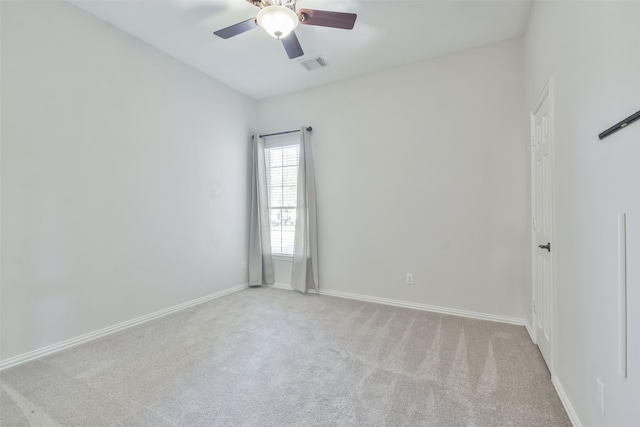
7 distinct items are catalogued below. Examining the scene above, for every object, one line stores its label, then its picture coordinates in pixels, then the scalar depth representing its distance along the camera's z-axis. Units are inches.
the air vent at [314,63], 131.0
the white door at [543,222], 79.2
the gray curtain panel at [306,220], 155.7
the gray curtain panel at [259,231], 170.7
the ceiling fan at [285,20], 77.5
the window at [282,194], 168.1
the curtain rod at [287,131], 158.1
